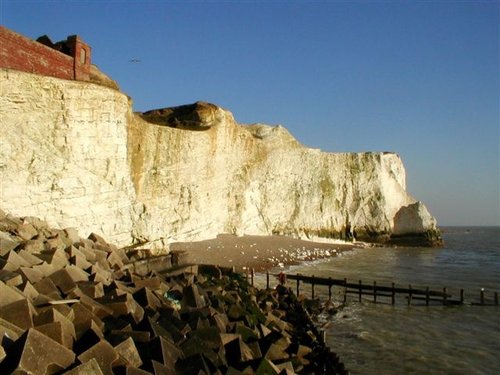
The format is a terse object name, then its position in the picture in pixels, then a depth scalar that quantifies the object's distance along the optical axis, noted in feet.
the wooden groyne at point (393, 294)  70.95
